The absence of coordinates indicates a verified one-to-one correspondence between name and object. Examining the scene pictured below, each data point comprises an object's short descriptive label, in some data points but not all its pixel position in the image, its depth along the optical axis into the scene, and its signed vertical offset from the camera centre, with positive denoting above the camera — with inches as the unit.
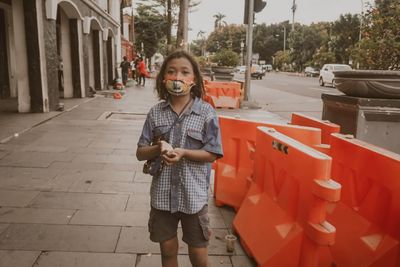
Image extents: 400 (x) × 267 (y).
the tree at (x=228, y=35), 4012.3 +208.0
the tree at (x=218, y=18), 5143.7 +479.0
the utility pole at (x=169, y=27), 1115.9 +75.0
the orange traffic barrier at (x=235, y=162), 162.4 -43.5
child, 92.2 -21.7
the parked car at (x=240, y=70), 1838.6 -63.4
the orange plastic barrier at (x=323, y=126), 156.1 -27.2
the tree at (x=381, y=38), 249.1 +12.8
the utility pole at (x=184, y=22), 557.3 +46.6
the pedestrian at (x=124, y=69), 954.7 -35.5
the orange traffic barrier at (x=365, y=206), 101.1 -39.8
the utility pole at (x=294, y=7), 3197.1 +390.6
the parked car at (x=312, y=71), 2078.2 -73.2
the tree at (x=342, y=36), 2055.9 +109.9
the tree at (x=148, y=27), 2171.5 +146.3
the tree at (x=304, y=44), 2625.5 +85.2
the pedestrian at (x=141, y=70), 984.0 -39.0
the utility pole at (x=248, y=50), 530.6 +8.3
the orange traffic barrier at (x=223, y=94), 537.3 -50.6
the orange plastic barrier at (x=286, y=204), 96.5 -40.7
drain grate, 422.9 -66.9
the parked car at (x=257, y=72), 1666.0 -63.9
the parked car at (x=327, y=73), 1139.2 -44.4
